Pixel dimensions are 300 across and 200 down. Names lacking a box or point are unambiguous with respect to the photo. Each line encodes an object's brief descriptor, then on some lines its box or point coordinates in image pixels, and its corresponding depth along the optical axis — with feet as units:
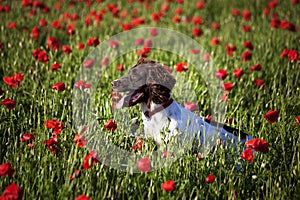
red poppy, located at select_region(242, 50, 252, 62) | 29.99
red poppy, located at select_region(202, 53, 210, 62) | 32.60
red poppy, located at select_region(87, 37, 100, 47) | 29.27
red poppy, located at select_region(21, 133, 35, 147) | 18.45
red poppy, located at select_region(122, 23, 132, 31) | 35.17
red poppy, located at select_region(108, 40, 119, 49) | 31.73
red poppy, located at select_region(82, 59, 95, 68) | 28.35
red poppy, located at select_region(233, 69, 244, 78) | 27.04
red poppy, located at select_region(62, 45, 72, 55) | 28.15
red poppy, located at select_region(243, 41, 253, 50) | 30.41
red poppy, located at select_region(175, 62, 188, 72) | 27.27
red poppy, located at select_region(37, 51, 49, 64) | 26.14
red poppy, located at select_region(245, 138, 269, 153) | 17.47
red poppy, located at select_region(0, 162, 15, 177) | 15.69
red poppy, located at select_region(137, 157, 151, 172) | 16.66
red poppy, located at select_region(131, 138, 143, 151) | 19.65
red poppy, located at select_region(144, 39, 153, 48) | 31.78
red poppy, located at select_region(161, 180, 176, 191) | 15.61
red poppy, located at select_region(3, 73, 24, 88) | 22.80
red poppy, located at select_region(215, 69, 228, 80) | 27.04
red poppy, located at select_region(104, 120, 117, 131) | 19.29
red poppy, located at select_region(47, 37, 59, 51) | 28.58
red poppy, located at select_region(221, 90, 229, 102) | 25.46
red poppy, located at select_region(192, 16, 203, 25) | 38.40
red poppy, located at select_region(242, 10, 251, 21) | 42.03
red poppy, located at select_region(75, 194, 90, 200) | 14.58
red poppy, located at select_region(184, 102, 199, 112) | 23.67
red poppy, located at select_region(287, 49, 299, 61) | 28.09
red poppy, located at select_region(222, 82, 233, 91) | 25.36
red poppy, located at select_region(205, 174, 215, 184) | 16.81
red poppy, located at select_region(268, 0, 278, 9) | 44.86
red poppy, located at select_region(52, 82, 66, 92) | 21.98
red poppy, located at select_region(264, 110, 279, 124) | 19.27
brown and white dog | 20.83
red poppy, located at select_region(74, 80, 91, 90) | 24.72
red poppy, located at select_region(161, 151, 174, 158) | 18.26
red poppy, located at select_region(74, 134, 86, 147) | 17.38
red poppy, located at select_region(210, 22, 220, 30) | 41.15
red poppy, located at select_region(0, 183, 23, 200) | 14.49
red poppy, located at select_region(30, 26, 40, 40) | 32.07
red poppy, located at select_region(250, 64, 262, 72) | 27.94
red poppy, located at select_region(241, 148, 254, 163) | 17.67
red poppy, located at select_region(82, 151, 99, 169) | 16.38
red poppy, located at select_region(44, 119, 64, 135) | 18.26
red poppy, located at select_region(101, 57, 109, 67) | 30.32
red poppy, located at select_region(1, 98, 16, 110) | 20.10
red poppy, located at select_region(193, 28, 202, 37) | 35.17
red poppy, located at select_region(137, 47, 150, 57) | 28.96
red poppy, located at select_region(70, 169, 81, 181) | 16.60
